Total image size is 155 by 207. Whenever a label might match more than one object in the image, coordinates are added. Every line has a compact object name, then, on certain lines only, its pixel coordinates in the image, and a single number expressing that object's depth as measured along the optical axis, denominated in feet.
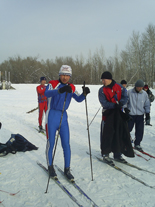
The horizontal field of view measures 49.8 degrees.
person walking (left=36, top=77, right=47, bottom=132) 22.02
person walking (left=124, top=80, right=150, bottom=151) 15.51
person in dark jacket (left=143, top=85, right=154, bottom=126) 25.23
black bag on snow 13.97
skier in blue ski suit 10.25
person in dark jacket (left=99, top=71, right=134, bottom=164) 11.77
